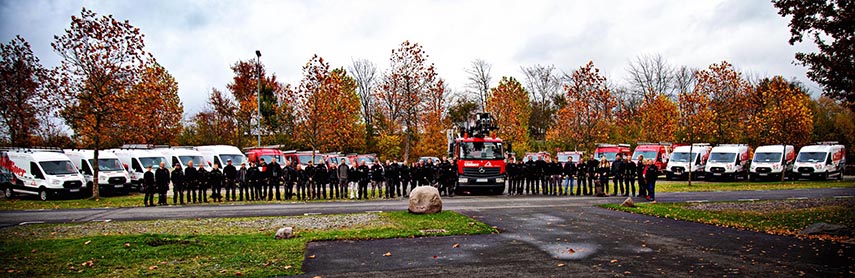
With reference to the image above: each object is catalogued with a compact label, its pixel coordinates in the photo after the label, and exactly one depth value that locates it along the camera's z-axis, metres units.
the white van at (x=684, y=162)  35.78
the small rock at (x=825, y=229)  11.21
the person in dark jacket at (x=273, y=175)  22.52
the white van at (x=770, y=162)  32.78
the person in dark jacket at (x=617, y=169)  22.75
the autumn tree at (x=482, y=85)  62.66
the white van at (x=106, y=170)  26.66
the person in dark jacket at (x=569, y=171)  23.69
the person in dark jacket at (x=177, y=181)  20.77
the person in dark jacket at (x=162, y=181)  20.47
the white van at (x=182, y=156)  31.58
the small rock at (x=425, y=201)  14.85
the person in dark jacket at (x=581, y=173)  23.83
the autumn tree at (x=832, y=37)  11.76
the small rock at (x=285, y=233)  11.28
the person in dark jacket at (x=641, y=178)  21.52
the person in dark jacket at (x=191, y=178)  21.36
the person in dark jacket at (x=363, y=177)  22.89
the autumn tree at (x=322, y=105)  31.14
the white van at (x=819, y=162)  32.59
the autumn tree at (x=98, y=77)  22.84
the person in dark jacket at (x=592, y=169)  23.48
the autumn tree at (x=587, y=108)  41.38
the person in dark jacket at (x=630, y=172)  22.31
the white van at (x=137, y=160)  29.70
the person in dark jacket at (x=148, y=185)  20.47
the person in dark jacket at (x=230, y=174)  22.02
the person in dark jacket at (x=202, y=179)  21.52
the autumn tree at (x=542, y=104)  68.12
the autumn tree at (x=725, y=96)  43.97
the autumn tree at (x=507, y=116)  47.94
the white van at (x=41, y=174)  24.06
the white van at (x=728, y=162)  33.97
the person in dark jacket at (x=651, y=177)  20.20
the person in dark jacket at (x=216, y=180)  21.65
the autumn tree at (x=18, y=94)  26.84
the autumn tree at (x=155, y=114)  23.81
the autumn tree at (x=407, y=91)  42.12
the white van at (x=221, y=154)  33.75
